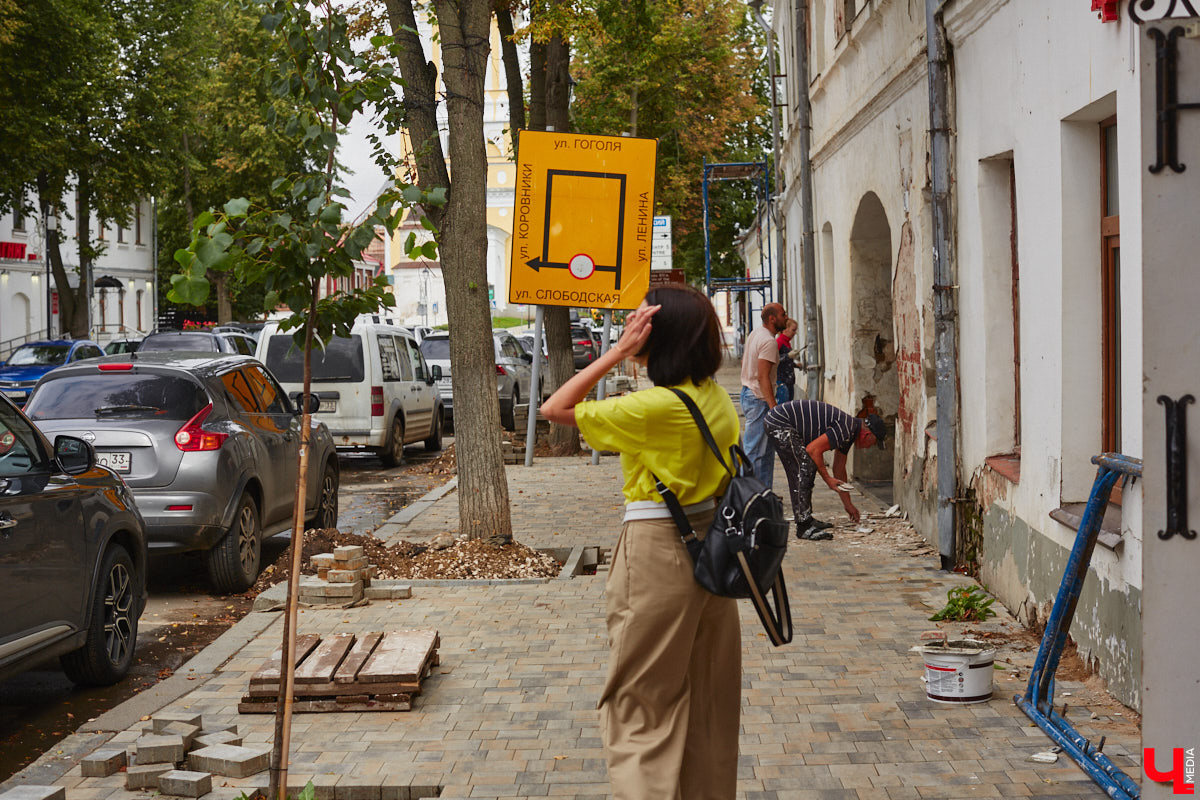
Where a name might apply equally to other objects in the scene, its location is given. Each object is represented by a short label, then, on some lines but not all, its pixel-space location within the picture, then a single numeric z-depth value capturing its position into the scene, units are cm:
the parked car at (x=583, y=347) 3764
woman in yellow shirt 417
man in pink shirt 1212
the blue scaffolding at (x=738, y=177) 3100
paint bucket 614
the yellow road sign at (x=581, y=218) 1361
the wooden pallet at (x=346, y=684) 631
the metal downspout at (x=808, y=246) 1828
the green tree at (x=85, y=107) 3033
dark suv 616
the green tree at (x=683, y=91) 3512
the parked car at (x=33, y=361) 2559
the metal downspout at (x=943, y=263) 970
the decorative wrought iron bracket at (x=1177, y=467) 309
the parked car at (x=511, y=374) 2461
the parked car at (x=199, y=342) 2731
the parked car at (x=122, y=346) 3152
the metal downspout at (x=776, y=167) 2634
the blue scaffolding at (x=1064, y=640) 503
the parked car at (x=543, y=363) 2711
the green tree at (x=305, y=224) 465
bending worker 1148
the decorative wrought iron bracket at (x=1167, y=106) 304
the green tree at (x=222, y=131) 4247
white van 1788
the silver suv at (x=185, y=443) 933
